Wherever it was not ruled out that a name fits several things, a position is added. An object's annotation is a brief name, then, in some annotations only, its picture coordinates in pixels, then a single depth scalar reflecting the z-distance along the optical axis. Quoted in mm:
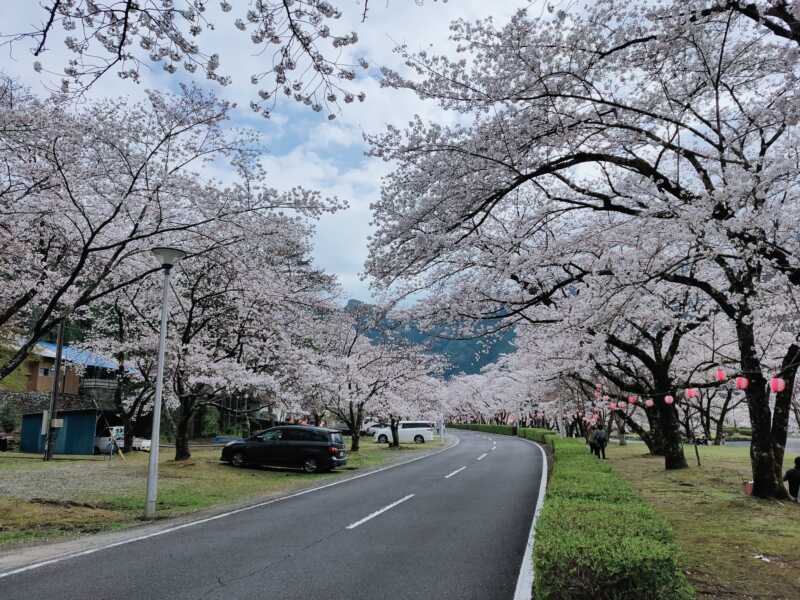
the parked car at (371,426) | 52525
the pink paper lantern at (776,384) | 11873
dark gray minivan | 20359
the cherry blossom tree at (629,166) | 7641
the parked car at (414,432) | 48500
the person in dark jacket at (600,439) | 23656
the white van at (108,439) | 25091
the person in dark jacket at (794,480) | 12078
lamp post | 10672
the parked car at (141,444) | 30714
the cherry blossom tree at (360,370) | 30234
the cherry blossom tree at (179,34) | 3982
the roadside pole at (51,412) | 22812
